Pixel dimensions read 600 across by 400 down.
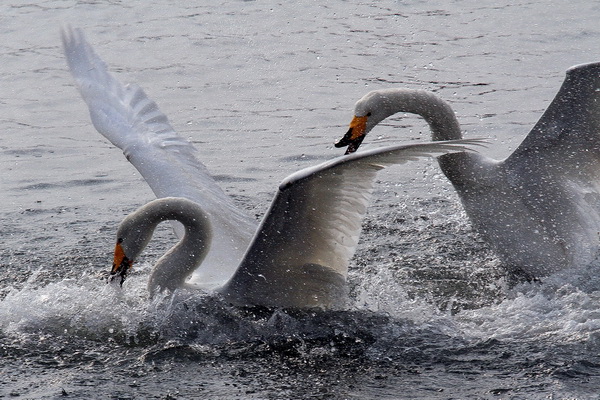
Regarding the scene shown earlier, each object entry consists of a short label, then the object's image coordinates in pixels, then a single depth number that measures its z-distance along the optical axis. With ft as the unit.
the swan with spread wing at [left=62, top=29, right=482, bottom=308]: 34.60
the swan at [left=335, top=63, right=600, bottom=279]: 42.91
